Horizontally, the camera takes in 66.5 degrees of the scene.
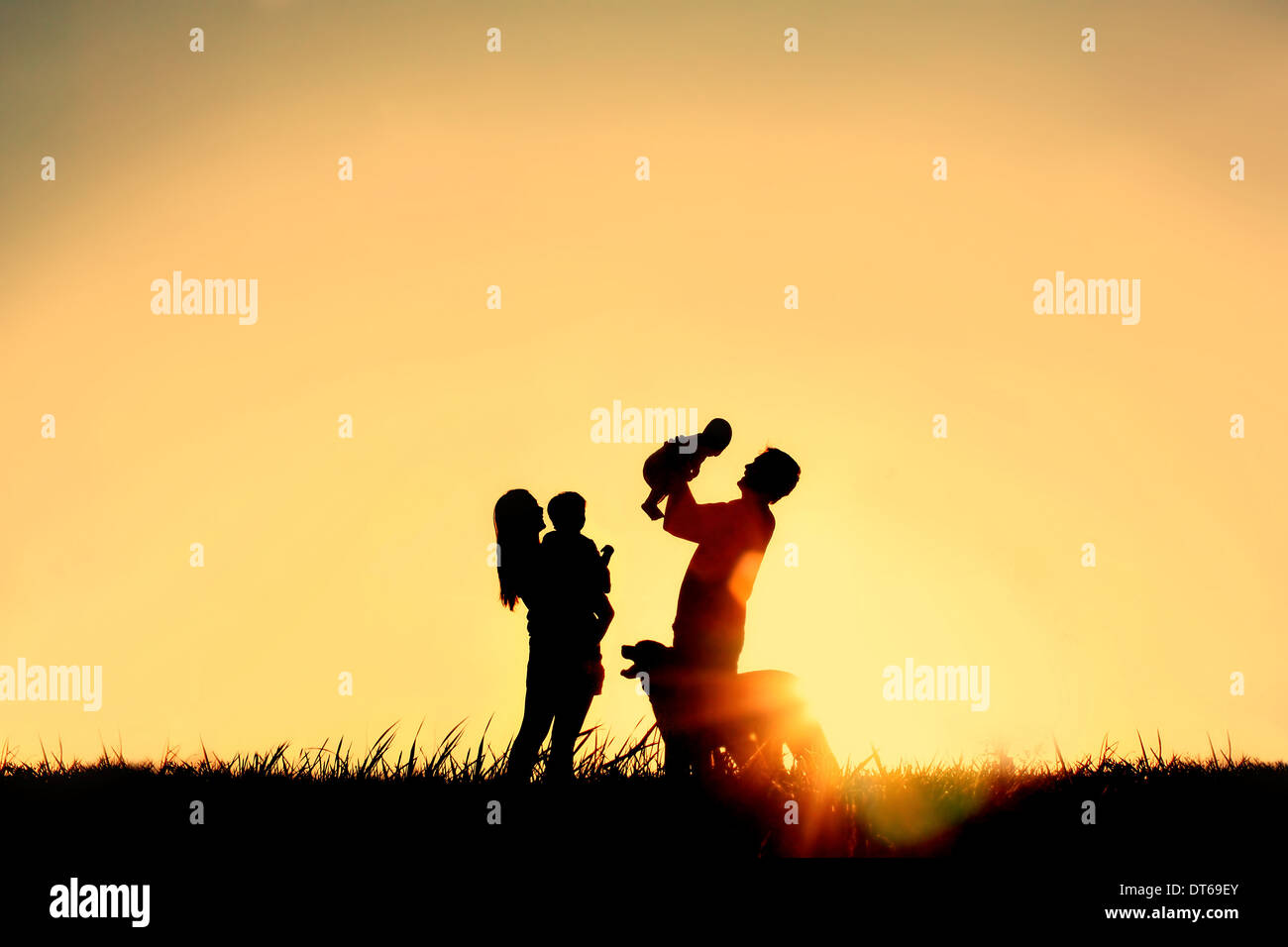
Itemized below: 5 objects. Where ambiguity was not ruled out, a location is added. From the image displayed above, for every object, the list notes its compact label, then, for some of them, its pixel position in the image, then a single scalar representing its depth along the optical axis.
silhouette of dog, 5.21
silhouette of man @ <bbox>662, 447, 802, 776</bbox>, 5.43
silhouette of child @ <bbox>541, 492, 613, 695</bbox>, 5.59
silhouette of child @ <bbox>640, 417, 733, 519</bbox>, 5.40
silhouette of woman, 5.52
